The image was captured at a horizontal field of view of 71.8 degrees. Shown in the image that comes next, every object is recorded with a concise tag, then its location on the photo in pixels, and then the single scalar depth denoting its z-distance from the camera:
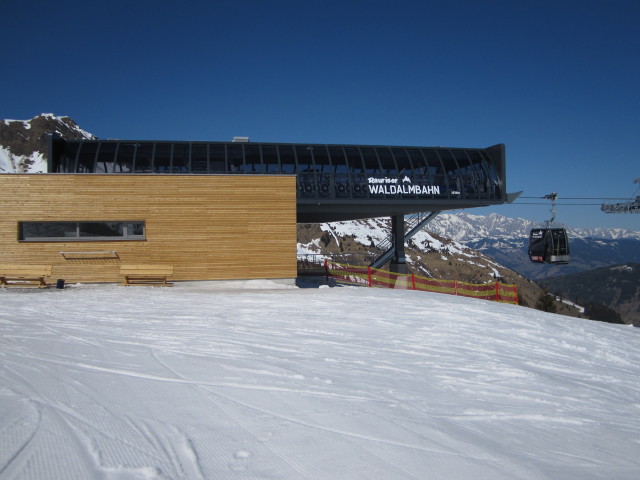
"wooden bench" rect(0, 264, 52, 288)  14.01
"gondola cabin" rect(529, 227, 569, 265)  23.45
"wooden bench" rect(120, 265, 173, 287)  14.85
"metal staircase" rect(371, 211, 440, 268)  27.23
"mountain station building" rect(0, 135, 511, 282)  14.75
